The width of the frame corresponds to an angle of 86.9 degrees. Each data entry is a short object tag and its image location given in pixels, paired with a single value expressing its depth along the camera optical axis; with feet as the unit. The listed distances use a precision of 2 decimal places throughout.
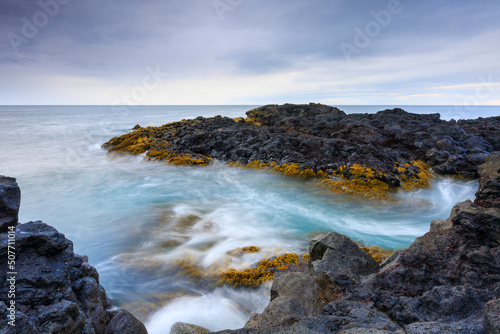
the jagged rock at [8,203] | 10.28
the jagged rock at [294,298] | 9.38
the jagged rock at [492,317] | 5.88
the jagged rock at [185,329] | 11.39
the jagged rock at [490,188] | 11.59
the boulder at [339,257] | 11.78
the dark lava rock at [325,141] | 36.22
